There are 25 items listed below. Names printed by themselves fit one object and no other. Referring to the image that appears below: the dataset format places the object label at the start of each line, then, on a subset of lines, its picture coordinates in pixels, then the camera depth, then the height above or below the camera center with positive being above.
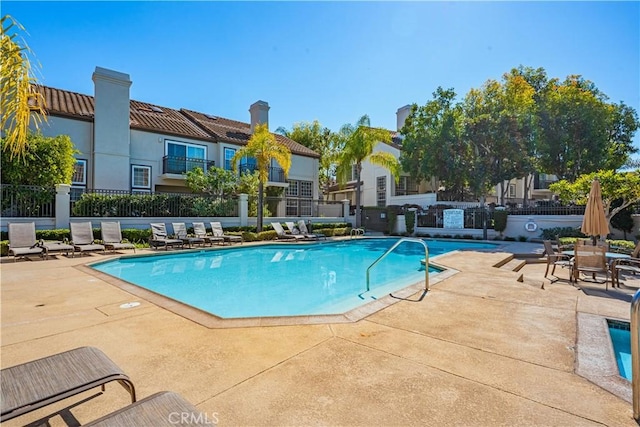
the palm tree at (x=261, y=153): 16.95 +3.19
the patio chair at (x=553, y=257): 7.68 -1.12
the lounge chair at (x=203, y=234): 14.46 -1.08
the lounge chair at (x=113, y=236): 12.19 -0.99
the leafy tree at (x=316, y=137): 35.41 +8.38
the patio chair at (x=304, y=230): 18.05 -1.00
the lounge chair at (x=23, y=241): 9.75 -0.98
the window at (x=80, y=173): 17.06 +2.01
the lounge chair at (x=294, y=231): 17.39 -1.05
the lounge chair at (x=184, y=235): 13.66 -1.07
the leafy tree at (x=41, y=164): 12.32 +1.85
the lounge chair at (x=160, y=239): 12.99 -1.14
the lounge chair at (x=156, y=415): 1.60 -1.05
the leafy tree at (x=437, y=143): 22.67 +5.14
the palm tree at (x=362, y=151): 21.86 +4.25
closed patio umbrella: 7.88 -0.01
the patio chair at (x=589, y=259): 7.12 -0.99
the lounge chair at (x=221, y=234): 15.12 -1.07
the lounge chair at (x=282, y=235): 17.02 -1.19
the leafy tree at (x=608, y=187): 10.68 +0.99
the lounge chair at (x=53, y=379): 1.73 -1.03
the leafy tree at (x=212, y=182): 18.22 +1.70
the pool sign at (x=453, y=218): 21.39 -0.26
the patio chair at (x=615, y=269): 6.88 -1.14
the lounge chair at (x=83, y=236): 11.35 -0.94
